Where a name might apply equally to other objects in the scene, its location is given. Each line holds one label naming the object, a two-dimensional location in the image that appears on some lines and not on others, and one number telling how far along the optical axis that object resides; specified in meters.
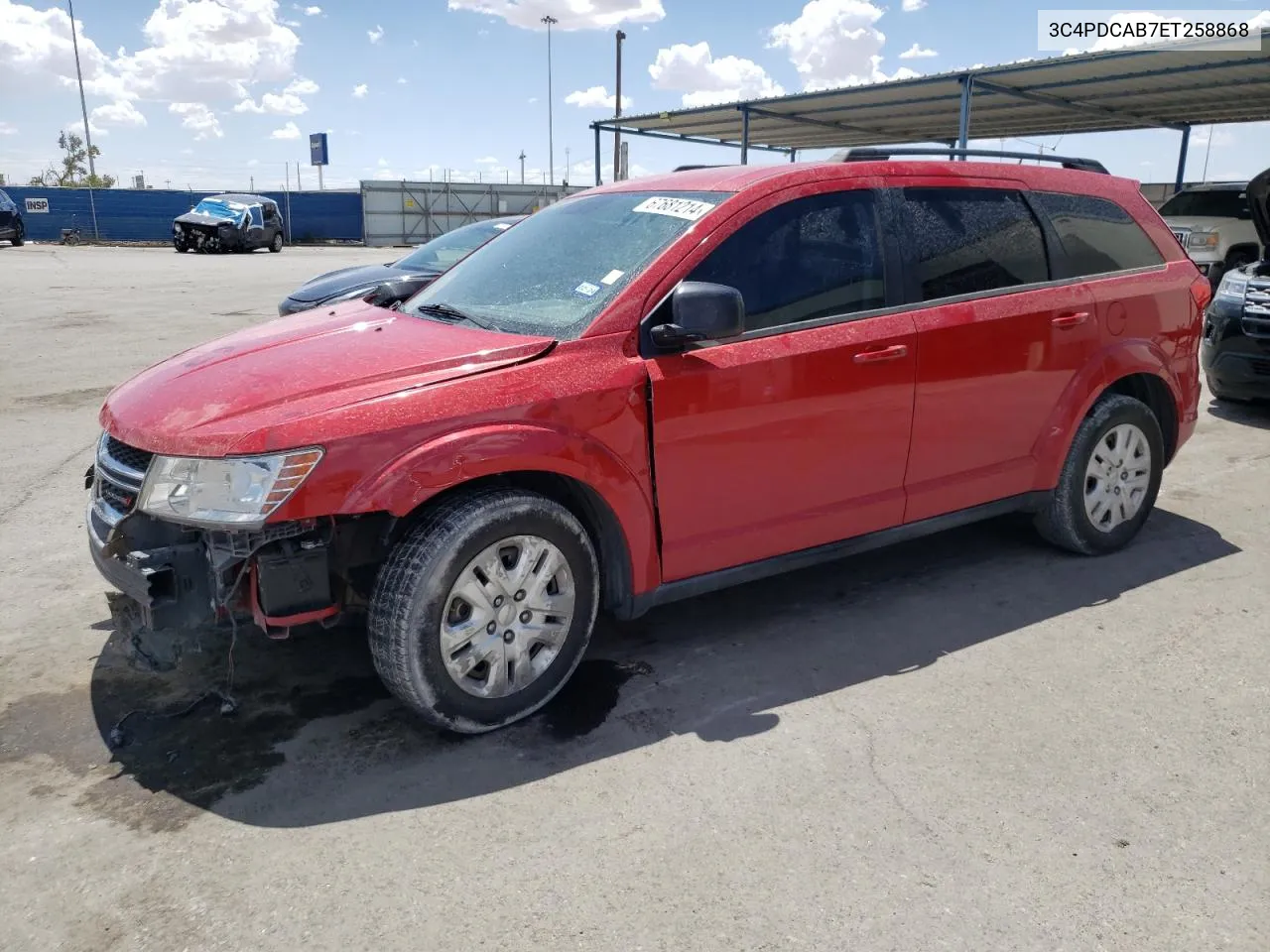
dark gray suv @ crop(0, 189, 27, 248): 30.14
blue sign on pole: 51.94
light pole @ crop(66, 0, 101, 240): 53.44
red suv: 2.93
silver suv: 14.30
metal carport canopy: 13.08
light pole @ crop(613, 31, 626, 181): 49.70
